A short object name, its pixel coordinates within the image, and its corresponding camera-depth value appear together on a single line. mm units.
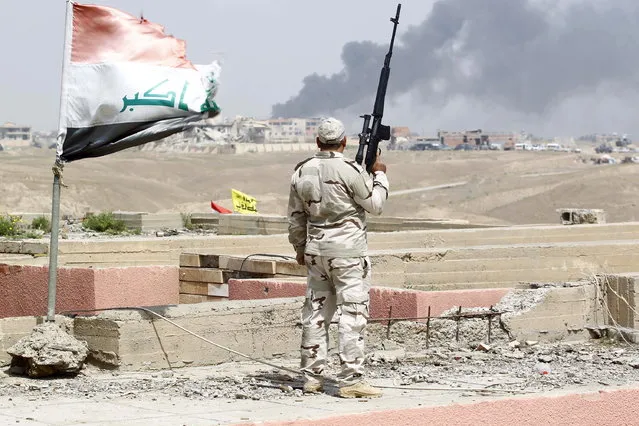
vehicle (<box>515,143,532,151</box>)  137838
